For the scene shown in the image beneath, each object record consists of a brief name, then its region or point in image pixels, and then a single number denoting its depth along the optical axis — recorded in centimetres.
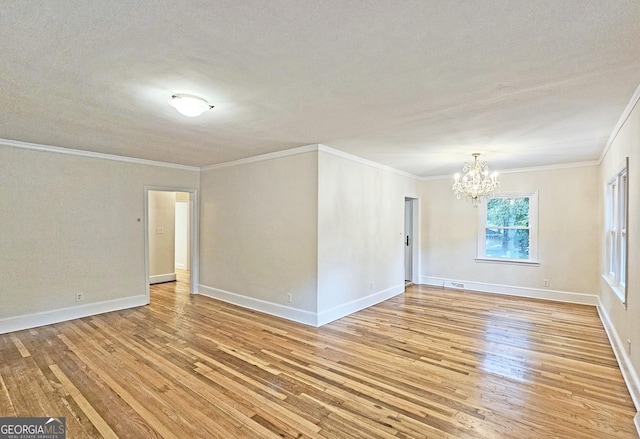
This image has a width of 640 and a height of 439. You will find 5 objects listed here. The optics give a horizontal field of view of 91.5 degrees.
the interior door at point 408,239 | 748
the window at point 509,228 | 609
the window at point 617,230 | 343
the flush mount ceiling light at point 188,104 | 260
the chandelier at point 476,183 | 478
